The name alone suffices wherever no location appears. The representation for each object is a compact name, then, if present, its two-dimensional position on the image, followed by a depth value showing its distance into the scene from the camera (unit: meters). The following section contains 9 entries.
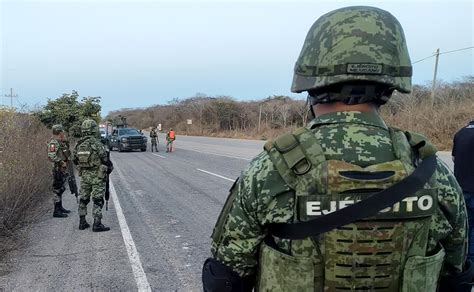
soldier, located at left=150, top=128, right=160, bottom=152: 28.44
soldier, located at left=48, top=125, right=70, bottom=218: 7.94
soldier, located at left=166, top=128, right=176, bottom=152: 26.51
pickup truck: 28.14
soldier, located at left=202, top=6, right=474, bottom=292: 1.37
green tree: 18.06
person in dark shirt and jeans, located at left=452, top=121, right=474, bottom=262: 3.93
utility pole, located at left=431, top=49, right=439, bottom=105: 26.48
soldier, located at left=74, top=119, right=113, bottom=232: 6.88
